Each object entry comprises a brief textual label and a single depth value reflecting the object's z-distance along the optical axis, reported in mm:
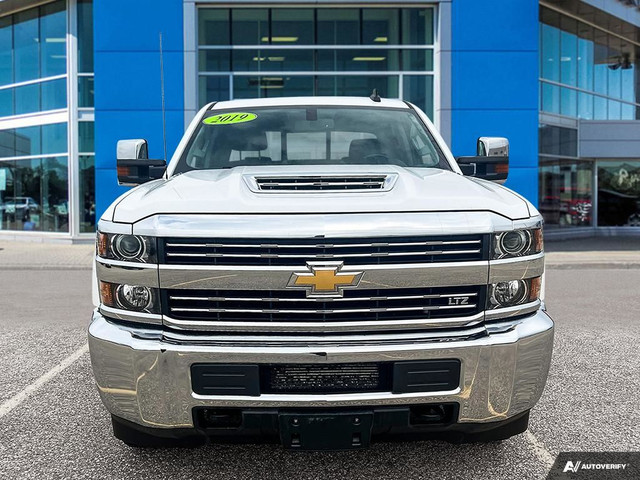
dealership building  17047
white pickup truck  2756
